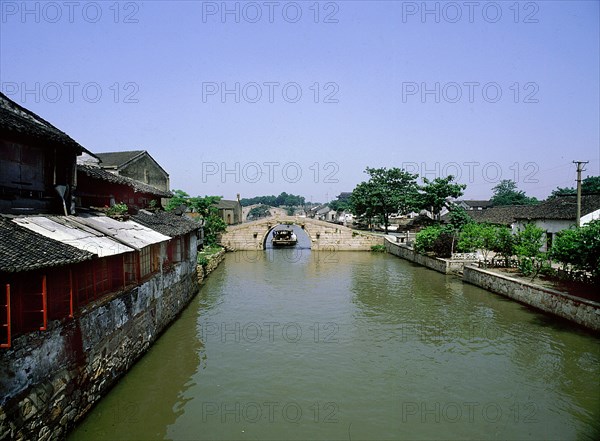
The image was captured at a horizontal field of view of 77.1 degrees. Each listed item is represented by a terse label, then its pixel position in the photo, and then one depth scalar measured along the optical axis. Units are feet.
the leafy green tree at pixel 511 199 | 217.36
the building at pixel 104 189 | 41.98
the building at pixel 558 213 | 73.61
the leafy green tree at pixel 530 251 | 54.95
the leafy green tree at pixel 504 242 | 62.69
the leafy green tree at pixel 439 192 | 106.52
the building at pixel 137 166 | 82.07
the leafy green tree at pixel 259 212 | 352.57
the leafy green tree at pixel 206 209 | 96.63
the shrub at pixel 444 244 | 82.64
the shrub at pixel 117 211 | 38.73
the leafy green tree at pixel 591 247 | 39.86
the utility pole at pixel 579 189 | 68.39
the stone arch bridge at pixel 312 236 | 121.90
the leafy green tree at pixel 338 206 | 245.20
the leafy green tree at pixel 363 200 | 154.30
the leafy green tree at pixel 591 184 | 152.74
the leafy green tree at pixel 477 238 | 65.58
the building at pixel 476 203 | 223.10
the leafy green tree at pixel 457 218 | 94.53
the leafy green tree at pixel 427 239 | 85.72
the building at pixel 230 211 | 173.36
